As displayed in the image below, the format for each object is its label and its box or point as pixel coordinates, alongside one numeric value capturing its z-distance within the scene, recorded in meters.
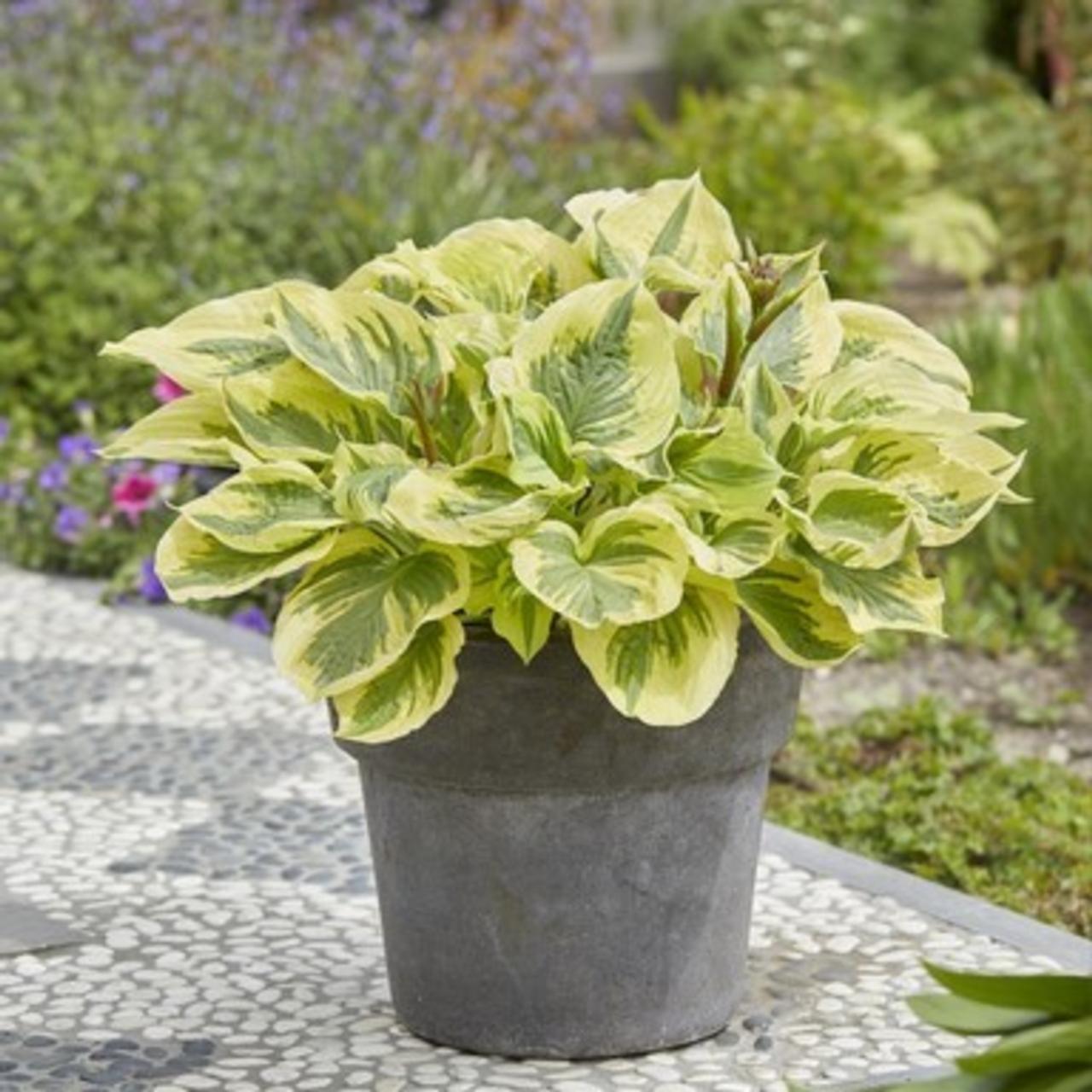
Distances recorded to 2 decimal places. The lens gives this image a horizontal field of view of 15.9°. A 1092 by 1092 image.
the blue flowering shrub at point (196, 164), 10.95
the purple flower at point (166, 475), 9.21
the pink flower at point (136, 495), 9.15
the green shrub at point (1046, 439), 9.25
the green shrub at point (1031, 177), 14.53
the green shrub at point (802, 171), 12.86
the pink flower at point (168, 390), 8.80
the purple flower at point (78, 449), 9.55
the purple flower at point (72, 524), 9.18
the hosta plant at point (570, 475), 4.68
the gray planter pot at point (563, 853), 4.84
